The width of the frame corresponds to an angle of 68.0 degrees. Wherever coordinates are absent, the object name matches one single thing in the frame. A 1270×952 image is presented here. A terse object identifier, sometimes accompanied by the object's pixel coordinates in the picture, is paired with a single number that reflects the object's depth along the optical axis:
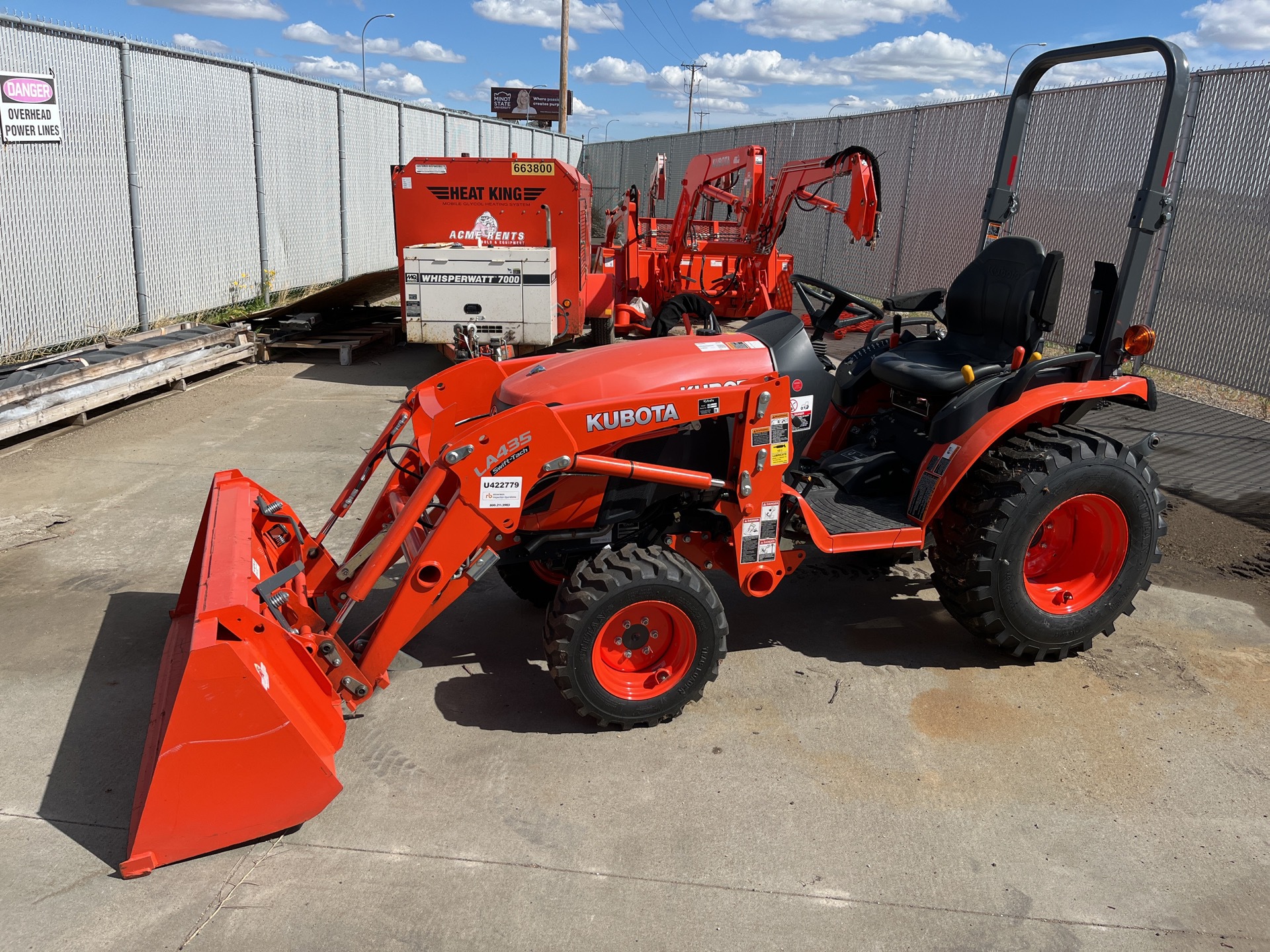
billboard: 66.25
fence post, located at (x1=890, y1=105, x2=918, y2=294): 14.80
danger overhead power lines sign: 8.31
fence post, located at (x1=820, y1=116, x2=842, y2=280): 17.20
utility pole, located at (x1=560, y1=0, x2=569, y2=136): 30.64
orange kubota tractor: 2.78
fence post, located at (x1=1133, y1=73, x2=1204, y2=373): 9.35
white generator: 8.88
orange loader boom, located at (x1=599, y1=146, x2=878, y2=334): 11.55
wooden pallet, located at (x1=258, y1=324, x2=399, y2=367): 10.02
